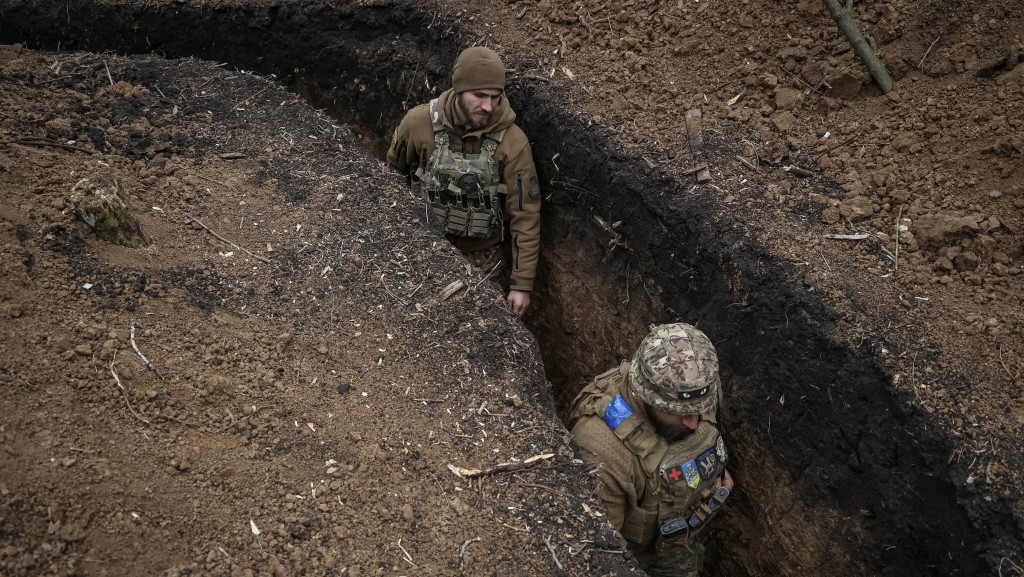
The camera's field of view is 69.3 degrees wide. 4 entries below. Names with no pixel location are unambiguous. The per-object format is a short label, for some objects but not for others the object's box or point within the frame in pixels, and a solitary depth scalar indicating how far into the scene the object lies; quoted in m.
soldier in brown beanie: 5.55
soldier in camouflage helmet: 3.94
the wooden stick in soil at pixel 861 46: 5.33
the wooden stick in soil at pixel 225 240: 4.88
